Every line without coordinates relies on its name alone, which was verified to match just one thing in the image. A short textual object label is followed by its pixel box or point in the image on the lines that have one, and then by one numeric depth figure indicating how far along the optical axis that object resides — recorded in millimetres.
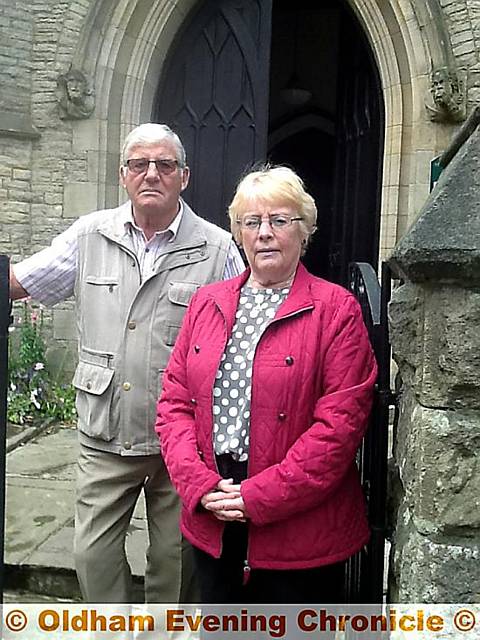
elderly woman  1943
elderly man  2473
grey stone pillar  1693
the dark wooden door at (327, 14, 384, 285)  7102
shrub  6238
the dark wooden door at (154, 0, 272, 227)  6695
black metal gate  2146
